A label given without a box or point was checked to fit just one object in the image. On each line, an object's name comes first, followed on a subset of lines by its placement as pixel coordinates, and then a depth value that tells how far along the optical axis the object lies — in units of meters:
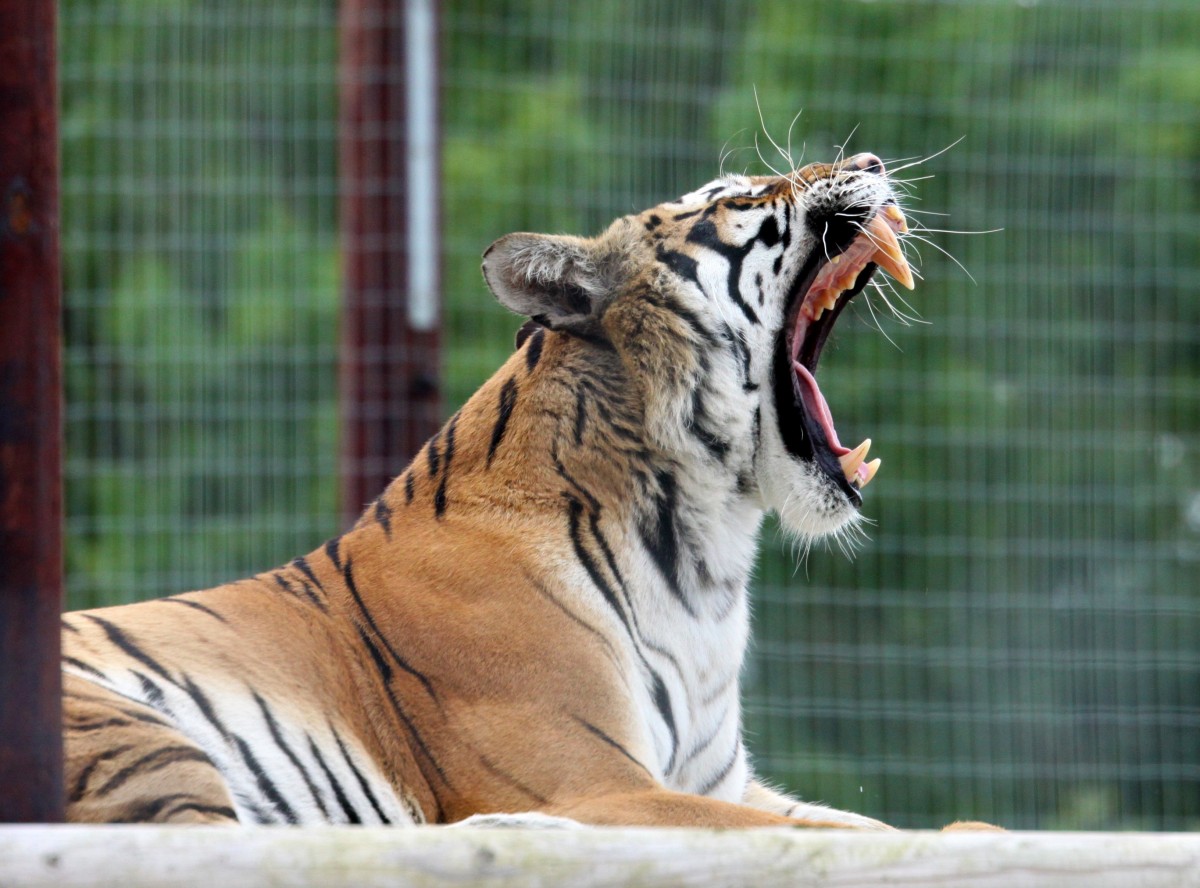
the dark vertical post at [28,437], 9.35
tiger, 9.73
